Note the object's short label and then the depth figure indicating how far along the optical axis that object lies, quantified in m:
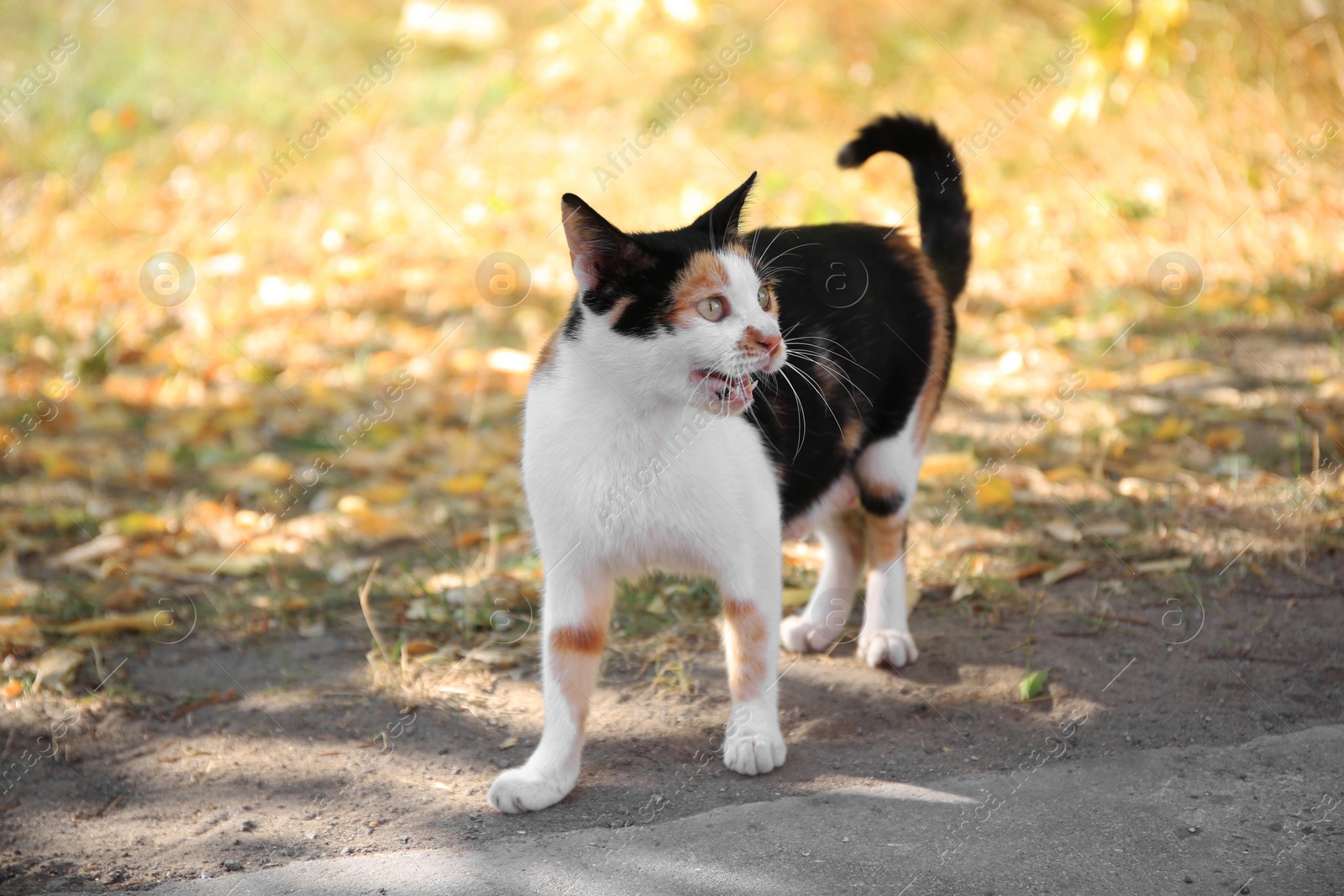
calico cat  2.24
